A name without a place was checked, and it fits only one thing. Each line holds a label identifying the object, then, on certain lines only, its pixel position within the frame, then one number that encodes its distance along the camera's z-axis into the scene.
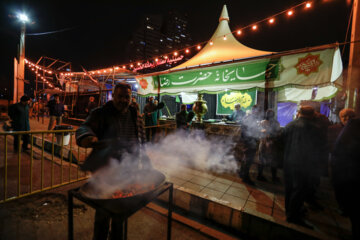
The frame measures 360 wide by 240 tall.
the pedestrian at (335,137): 2.75
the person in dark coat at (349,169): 2.48
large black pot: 1.53
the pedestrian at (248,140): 4.84
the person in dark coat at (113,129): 1.96
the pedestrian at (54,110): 9.25
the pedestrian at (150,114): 7.48
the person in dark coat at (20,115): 5.97
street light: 11.82
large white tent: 4.43
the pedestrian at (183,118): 7.15
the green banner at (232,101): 7.81
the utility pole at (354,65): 4.04
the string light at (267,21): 4.56
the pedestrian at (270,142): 4.59
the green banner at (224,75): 5.28
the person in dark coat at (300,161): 2.87
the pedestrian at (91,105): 10.17
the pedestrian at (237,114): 7.26
